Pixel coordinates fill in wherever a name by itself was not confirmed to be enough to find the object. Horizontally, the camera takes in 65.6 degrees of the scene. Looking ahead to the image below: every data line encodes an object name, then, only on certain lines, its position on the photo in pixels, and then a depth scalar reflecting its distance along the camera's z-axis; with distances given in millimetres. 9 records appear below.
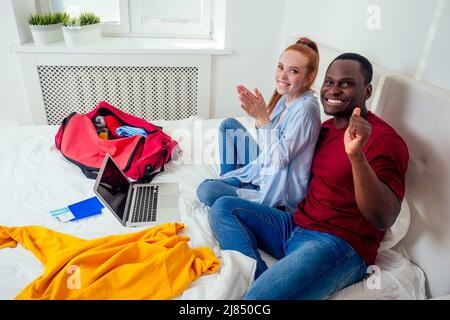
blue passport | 1278
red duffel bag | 1545
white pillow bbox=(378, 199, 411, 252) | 1096
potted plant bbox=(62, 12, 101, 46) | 2229
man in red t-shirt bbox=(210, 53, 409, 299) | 909
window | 2461
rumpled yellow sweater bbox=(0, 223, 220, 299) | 938
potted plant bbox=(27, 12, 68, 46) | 2188
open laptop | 1270
